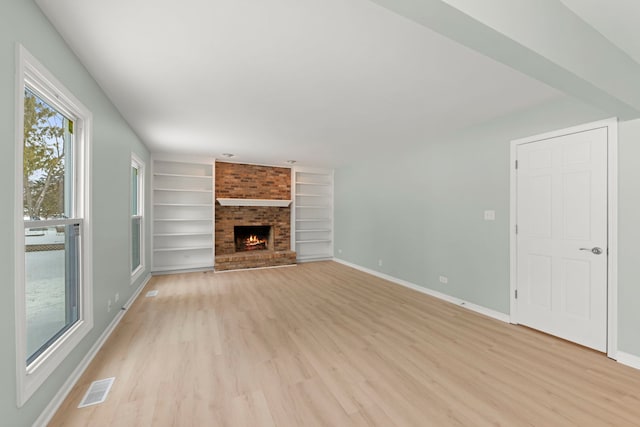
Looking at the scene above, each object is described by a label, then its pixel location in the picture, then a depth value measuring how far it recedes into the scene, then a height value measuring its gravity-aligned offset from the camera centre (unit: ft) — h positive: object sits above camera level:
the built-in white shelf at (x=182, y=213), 18.43 +0.00
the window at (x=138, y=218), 14.35 -0.29
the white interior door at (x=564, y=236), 8.34 -0.75
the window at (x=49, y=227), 4.69 -0.31
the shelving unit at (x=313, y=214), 22.89 -0.05
